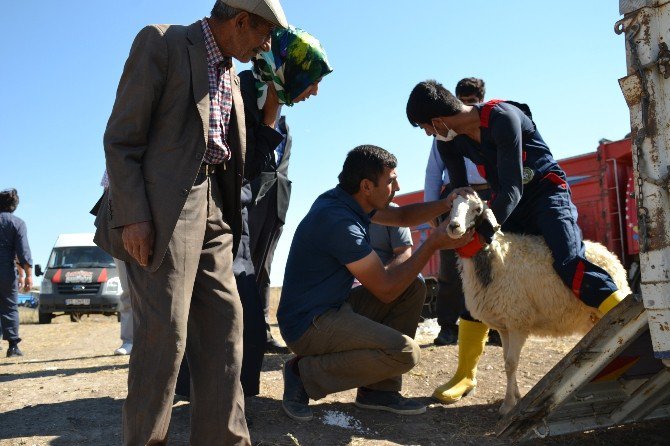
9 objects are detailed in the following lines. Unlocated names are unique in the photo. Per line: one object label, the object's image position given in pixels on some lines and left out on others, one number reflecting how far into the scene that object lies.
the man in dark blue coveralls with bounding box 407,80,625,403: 3.64
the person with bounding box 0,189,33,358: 8.22
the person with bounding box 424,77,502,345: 6.06
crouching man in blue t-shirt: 3.59
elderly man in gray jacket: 2.41
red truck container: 9.32
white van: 15.73
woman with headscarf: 3.45
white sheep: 3.82
